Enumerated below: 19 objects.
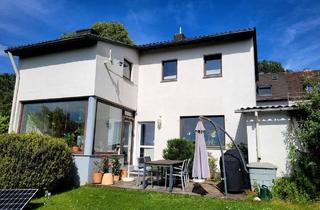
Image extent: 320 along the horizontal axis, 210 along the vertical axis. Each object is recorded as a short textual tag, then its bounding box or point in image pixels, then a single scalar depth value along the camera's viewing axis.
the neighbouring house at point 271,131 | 8.41
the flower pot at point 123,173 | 10.62
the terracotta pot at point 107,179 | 9.34
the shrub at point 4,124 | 15.38
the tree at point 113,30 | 26.55
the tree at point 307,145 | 7.15
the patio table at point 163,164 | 8.05
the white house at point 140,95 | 9.80
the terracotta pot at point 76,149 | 9.82
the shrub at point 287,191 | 7.00
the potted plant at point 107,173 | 9.37
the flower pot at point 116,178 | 10.08
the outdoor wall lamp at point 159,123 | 12.91
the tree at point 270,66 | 49.86
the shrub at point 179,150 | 10.84
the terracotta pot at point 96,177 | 9.34
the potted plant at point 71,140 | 10.06
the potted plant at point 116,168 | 10.18
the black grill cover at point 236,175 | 8.05
